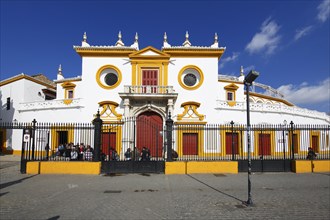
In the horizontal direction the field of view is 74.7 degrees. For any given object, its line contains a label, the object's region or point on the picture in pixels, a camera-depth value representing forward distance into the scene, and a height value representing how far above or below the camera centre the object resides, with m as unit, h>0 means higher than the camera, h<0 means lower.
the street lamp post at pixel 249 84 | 6.05 +1.37
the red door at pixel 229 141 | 19.19 -1.03
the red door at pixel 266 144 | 18.28 -1.27
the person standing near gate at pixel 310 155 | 12.25 -1.45
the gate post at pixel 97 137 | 10.96 -0.40
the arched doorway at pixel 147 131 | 18.36 -0.16
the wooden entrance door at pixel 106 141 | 18.45 -1.02
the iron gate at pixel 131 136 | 17.78 -0.59
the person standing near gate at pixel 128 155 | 12.09 -1.47
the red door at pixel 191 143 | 18.17 -1.16
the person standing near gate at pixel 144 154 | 11.85 -1.42
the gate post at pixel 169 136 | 10.98 -0.34
